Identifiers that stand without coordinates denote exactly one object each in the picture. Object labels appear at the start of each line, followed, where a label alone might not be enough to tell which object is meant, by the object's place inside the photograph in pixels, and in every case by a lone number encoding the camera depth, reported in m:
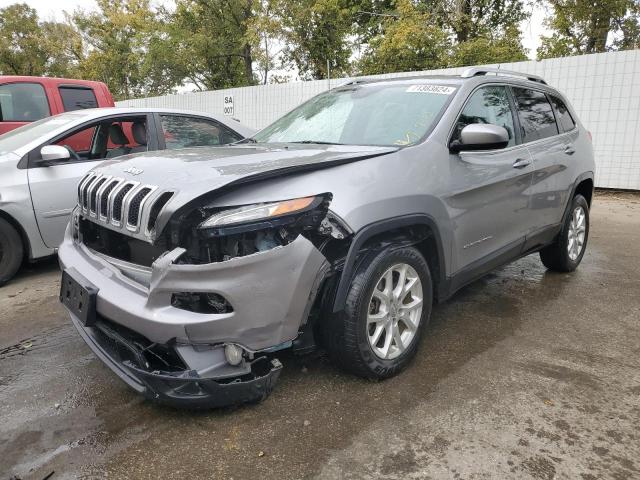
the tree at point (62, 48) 32.10
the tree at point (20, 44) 31.97
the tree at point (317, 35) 18.72
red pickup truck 6.27
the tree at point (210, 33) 21.84
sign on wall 14.45
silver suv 2.09
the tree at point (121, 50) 24.39
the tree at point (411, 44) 14.55
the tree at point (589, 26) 15.70
